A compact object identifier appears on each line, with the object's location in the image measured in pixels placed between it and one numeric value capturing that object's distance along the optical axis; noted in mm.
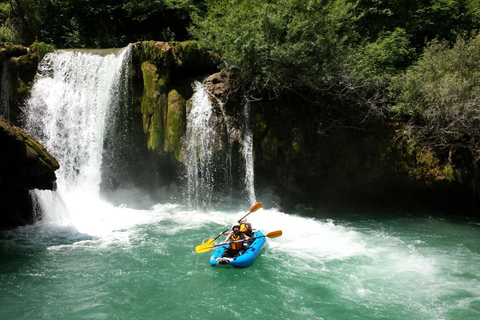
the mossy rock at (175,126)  11312
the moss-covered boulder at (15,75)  11188
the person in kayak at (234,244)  7555
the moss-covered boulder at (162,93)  11352
